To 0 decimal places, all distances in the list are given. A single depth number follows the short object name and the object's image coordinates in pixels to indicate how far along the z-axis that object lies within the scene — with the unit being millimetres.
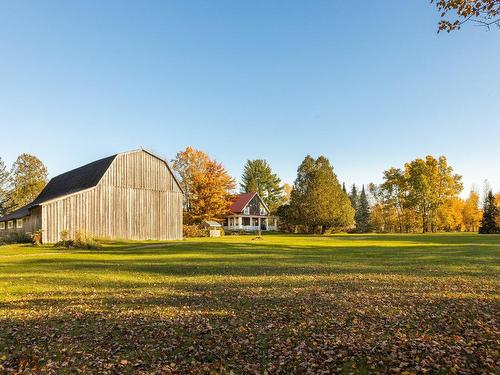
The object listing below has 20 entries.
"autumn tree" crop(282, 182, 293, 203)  103831
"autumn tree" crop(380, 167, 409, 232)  64125
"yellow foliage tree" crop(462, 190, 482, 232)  68750
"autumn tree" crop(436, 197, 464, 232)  60719
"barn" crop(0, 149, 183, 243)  30234
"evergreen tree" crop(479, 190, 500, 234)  49478
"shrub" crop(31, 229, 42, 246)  28547
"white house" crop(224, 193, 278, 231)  60906
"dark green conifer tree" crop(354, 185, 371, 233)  67000
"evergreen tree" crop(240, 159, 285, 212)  81188
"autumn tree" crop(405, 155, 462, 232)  59875
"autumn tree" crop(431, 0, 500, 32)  6816
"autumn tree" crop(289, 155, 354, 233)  52531
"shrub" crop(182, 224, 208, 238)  41938
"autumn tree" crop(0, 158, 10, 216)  56028
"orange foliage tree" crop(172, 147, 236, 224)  52406
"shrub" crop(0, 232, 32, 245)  30844
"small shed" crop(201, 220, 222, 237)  44806
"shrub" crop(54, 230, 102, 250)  26312
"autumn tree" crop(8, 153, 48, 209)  57219
